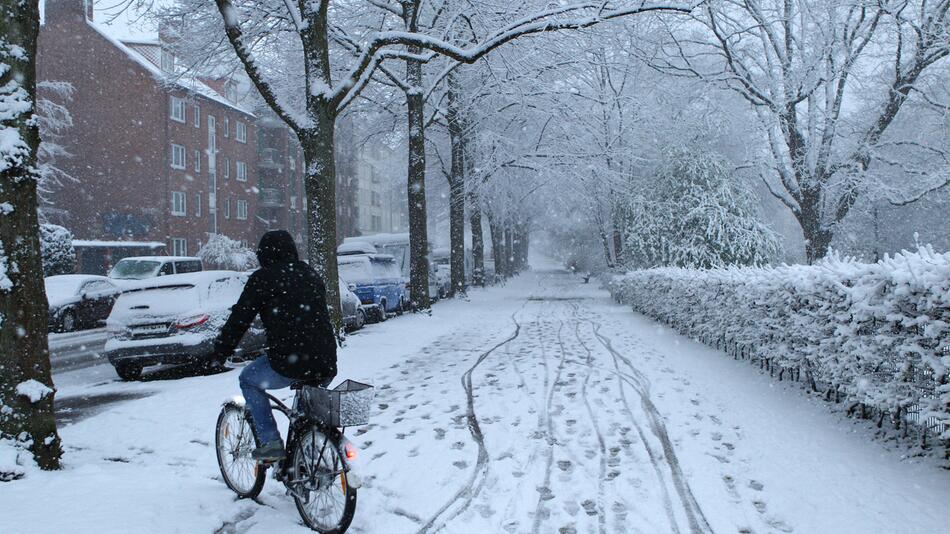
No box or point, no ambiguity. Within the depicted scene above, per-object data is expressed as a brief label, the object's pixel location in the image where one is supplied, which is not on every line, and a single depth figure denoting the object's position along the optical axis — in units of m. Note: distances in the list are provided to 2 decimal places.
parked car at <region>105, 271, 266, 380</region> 9.85
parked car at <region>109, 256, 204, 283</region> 20.78
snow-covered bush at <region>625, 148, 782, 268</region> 25.30
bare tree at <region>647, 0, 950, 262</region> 19.28
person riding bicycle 4.33
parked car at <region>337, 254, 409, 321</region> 19.05
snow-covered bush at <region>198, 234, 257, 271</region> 36.59
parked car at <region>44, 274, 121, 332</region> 17.88
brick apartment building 38.25
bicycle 4.06
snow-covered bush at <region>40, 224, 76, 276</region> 23.66
